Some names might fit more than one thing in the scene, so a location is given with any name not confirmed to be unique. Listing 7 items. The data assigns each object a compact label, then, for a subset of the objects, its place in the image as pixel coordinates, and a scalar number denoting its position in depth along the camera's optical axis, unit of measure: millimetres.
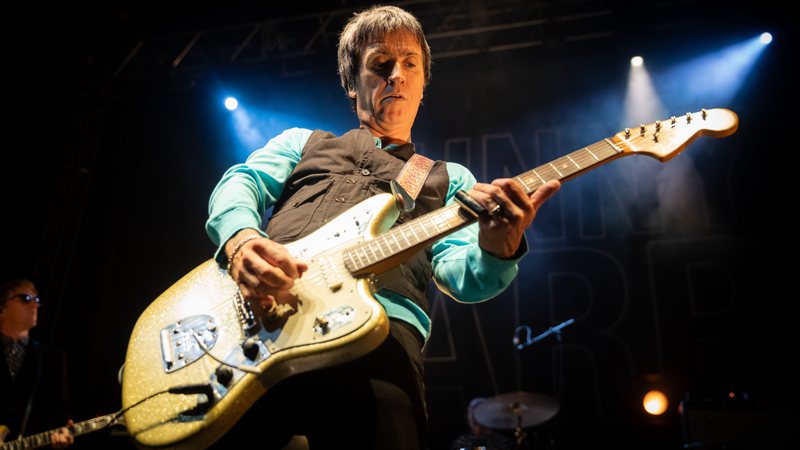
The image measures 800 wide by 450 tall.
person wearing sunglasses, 5980
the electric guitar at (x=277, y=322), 1777
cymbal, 6695
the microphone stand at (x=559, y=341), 6699
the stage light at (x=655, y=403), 6406
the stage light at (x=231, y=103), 8656
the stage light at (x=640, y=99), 7652
